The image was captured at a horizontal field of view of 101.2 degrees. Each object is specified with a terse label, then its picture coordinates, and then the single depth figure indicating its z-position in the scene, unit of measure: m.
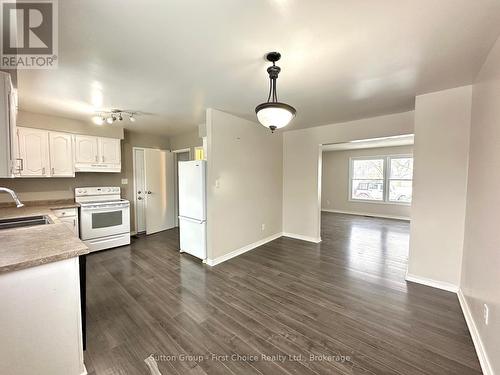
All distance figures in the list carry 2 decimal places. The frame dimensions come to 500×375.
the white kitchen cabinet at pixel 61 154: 3.70
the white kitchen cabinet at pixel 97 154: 4.01
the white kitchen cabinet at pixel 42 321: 1.20
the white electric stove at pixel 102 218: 3.84
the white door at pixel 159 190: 5.20
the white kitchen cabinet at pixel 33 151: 3.40
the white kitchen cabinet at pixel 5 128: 1.60
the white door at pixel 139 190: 5.11
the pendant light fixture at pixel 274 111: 1.75
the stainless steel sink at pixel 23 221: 2.53
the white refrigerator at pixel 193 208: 3.49
